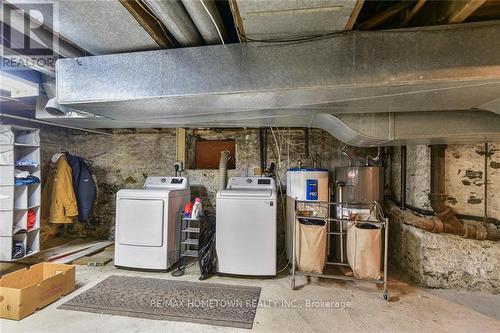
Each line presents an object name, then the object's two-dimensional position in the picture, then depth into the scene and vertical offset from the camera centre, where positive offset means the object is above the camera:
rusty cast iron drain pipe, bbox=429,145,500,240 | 2.40 -0.41
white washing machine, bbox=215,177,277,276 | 2.64 -0.74
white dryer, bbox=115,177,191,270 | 2.78 -0.74
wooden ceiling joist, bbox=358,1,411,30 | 1.37 +0.96
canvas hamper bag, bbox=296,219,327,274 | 2.45 -0.84
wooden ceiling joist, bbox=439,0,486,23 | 1.19 +0.91
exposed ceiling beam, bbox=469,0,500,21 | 1.34 +0.98
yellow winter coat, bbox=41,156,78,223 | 3.45 -0.41
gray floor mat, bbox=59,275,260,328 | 1.98 -1.27
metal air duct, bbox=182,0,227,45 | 1.21 +0.90
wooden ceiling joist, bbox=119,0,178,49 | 1.30 +0.93
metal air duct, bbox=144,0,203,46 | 1.23 +0.90
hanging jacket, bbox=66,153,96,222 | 3.62 -0.28
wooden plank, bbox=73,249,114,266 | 2.98 -1.22
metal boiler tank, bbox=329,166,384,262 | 2.94 -0.25
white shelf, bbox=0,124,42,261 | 2.72 -0.31
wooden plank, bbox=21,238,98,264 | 3.03 -1.21
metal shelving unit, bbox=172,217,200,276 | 2.78 -0.89
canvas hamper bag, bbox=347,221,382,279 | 2.31 -0.84
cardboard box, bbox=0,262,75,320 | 1.91 -1.11
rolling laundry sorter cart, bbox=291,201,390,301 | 2.24 -0.76
